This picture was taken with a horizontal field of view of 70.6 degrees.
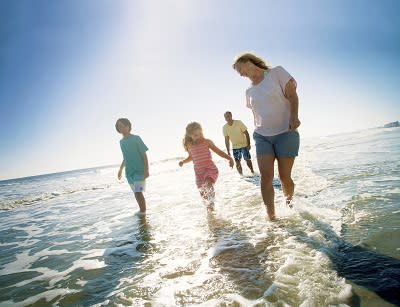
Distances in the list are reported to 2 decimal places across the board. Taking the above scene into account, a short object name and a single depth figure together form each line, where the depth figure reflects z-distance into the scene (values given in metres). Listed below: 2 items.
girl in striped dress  5.36
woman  3.68
